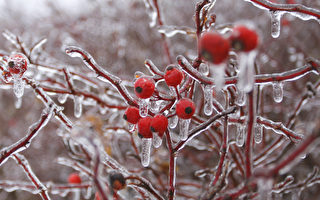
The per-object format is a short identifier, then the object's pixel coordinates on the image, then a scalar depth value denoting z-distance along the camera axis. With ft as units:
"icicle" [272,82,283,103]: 1.16
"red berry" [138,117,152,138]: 1.12
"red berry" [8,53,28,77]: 1.19
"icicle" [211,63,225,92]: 0.91
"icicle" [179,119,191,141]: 1.14
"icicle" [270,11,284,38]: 1.23
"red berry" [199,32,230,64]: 0.90
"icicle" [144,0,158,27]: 1.51
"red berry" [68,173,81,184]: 1.62
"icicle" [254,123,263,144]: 1.21
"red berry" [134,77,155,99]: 1.11
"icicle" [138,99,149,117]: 1.14
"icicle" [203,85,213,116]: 1.15
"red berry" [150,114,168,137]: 1.10
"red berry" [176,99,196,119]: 1.11
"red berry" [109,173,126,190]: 1.05
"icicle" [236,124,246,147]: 1.20
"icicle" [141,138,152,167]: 1.16
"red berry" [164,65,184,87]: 1.13
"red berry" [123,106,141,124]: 1.14
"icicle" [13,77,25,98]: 1.22
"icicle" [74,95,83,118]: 1.39
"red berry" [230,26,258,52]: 0.90
